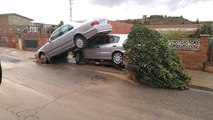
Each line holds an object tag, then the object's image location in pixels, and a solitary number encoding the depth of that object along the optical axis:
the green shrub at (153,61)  5.28
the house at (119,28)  14.32
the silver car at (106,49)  7.39
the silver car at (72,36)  7.44
